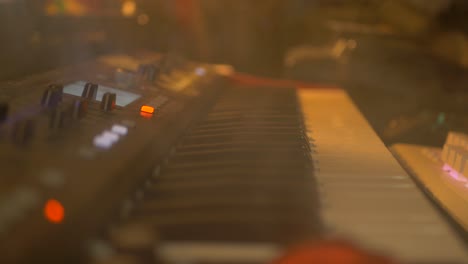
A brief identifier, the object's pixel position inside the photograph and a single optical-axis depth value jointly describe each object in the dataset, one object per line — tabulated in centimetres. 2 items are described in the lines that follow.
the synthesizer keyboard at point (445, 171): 62
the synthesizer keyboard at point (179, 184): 50
